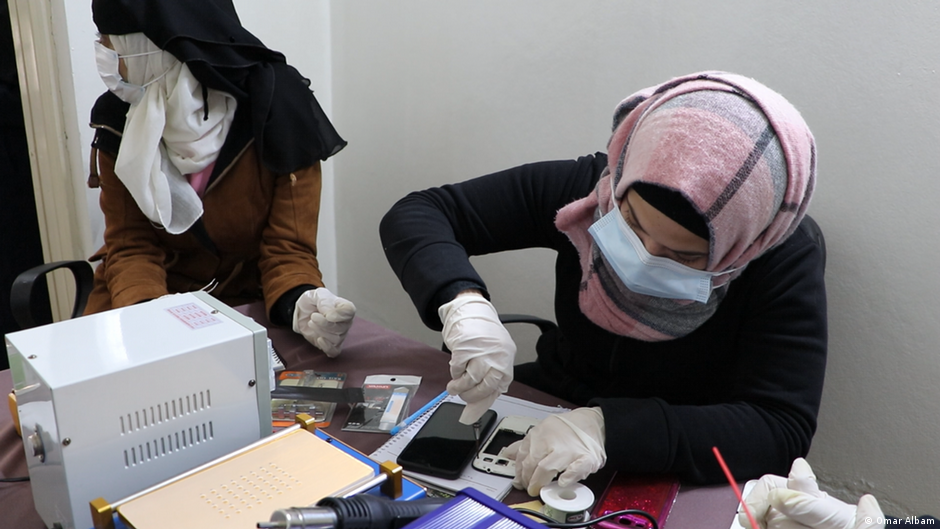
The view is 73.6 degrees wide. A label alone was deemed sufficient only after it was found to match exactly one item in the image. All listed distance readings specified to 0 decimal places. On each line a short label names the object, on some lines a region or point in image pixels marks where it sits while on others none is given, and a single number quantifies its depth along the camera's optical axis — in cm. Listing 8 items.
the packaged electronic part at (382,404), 87
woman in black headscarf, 124
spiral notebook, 75
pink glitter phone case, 70
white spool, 69
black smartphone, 77
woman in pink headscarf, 78
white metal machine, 57
